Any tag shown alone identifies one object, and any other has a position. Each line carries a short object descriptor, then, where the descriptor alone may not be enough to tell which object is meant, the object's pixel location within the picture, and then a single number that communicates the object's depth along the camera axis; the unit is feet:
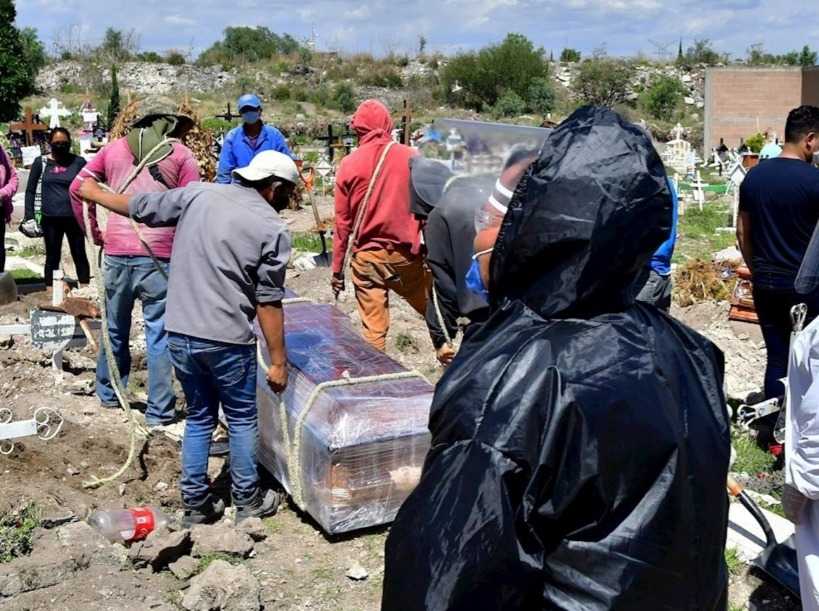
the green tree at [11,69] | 112.37
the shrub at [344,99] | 134.72
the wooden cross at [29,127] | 65.57
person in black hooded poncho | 4.83
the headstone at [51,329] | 22.07
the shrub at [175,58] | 166.71
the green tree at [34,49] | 152.12
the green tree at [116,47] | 169.68
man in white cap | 13.69
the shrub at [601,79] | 146.20
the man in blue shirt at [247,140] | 25.16
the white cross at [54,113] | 49.29
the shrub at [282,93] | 143.23
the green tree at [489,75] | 149.07
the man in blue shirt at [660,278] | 16.39
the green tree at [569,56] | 192.75
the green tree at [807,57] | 182.27
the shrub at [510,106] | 133.34
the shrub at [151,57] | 168.76
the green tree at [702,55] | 184.96
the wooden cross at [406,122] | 62.80
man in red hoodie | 19.34
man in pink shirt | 17.81
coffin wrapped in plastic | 14.35
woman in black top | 29.27
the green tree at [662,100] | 136.36
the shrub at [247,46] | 177.47
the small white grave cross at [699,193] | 56.24
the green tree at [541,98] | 136.56
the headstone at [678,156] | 70.18
